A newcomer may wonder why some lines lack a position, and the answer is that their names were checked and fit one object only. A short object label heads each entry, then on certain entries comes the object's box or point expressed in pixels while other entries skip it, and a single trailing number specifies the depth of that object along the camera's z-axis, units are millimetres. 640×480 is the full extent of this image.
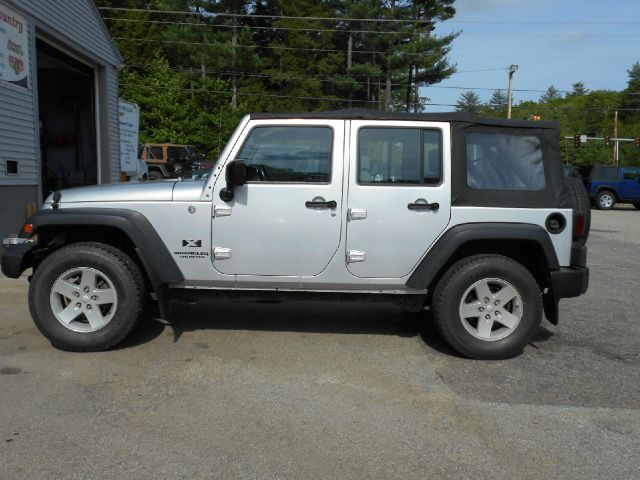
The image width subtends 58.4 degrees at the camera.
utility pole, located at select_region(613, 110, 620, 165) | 67000
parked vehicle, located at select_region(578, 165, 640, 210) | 24844
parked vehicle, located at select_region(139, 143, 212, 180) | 24312
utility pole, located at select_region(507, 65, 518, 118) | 40969
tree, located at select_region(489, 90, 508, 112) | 99738
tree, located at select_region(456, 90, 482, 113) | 123606
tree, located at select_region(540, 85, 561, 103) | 119875
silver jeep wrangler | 4469
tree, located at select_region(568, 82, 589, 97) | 130575
